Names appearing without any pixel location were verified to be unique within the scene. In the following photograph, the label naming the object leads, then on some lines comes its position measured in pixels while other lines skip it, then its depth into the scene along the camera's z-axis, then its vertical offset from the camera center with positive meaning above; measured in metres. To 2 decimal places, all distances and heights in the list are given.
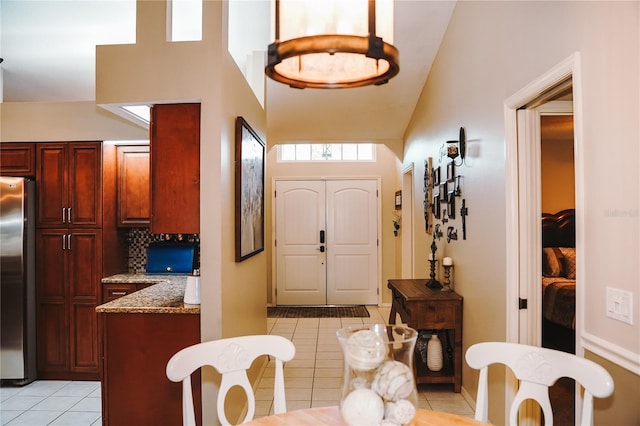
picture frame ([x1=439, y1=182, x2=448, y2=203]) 3.54 +0.21
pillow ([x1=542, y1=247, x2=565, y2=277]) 4.31 -0.52
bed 3.60 -0.65
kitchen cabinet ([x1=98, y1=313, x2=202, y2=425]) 2.35 -0.86
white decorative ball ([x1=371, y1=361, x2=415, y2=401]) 1.00 -0.41
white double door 6.39 -0.61
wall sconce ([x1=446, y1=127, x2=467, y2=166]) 3.10 +0.53
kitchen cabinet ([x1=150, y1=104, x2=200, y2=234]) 2.39 +0.29
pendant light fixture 0.98 +0.48
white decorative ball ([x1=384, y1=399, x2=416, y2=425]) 1.00 -0.49
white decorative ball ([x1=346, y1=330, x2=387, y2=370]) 1.01 -0.34
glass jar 1.00 -0.42
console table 3.14 -0.80
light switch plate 1.38 -0.32
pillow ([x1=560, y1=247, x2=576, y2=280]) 4.25 -0.51
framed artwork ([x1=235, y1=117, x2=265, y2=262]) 2.65 +0.19
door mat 5.77 -1.42
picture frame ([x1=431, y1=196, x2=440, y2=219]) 3.79 +0.09
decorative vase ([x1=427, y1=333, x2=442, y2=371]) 3.27 -1.13
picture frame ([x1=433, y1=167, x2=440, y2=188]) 3.80 +0.38
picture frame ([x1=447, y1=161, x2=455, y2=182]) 3.30 +0.37
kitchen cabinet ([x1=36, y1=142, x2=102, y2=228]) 3.52 +0.29
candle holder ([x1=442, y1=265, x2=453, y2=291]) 3.42 -0.53
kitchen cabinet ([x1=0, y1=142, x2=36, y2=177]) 3.55 +0.53
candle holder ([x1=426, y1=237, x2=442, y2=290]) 3.52 -0.53
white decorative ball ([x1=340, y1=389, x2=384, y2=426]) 1.00 -0.48
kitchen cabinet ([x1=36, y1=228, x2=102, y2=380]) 3.48 -0.71
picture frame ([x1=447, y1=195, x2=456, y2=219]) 3.33 +0.08
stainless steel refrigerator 3.33 -0.54
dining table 1.29 -0.67
